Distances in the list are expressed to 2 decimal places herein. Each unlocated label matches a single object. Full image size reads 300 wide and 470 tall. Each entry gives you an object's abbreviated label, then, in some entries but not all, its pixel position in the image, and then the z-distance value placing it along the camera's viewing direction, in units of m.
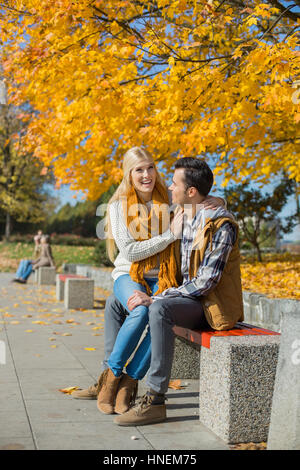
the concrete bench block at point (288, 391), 2.87
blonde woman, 3.94
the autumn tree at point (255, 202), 13.66
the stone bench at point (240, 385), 3.40
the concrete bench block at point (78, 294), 9.82
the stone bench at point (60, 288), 10.93
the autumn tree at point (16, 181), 32.50
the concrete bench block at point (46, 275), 14.53
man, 3.70
